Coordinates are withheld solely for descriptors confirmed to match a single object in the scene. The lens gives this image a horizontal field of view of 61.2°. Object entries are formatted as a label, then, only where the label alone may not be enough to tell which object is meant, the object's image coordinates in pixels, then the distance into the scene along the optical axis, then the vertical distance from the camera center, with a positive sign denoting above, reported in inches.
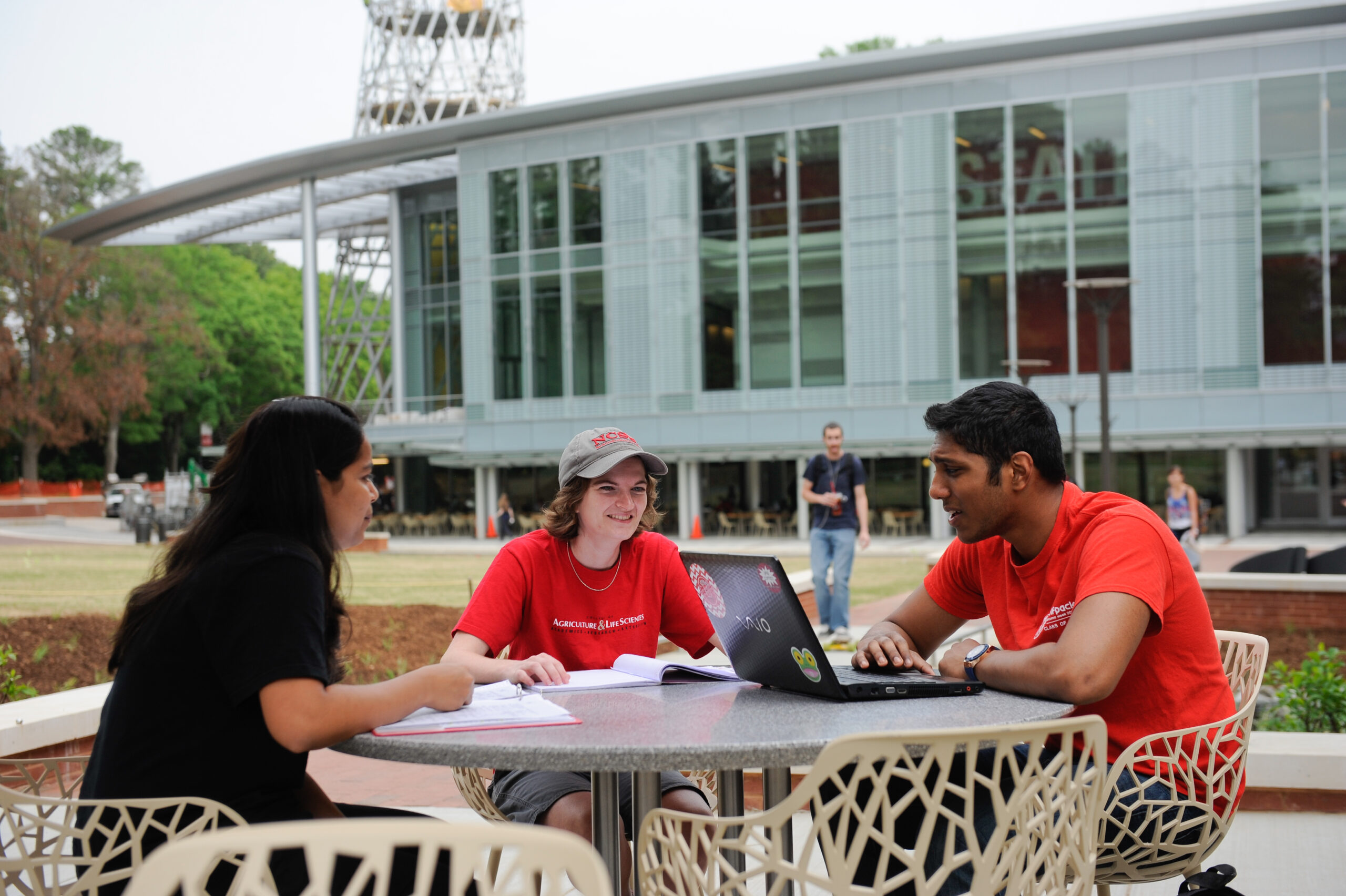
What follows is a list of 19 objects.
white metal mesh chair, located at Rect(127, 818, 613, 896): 49.3 -18.2
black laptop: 96.7 -18.8
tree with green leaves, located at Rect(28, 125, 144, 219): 2267.5 +596.3
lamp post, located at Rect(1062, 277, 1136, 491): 666.2 +40.2
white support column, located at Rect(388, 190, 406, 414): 1601.9 +195.3
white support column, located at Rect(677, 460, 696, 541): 1277.1 -72.0
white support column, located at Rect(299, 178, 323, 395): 1481.3 +211.3
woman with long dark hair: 85.2 -15.9
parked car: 1815.9 -85.1
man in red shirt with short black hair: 100.4 -15.7
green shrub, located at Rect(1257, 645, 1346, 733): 228.8 -57.3
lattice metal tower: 1823.3 +588.9
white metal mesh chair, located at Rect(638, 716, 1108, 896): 69.4 -25.8
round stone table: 81.7 -23.7
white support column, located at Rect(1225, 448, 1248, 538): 1068.5 -66.8
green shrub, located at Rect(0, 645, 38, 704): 242.7 -52.0
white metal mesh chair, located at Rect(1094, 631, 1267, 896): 102.8 -35.1
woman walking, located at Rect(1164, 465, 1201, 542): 642.8 -49.6
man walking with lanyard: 422.6 -35.8
